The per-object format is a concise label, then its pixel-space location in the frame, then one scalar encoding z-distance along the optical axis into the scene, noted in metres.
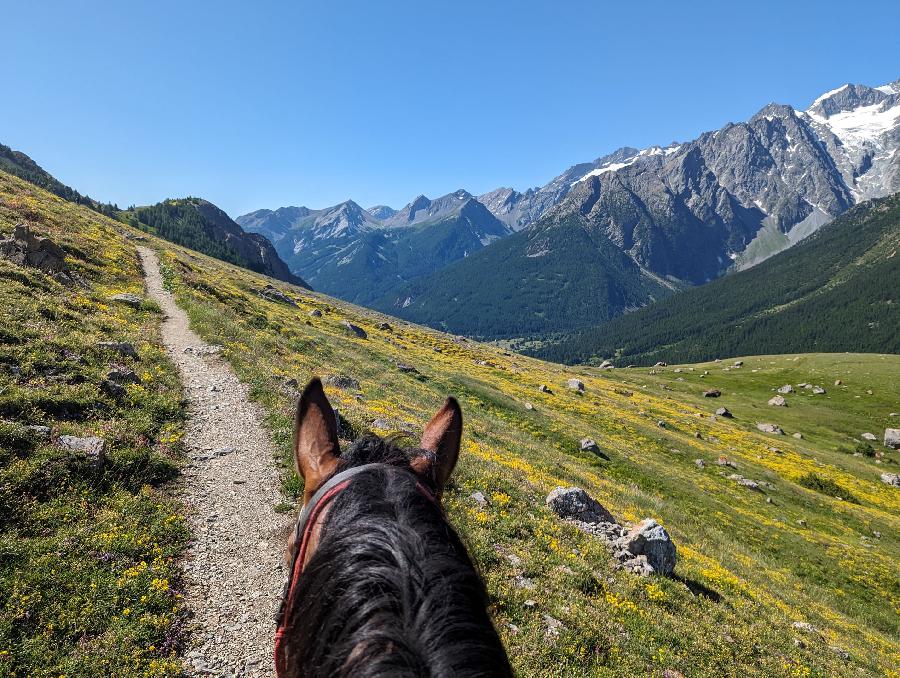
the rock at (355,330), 55.82
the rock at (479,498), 11.98
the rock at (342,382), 22.61
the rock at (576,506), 13.63
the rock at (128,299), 23.53
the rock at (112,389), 11.70
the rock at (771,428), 56.96
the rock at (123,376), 12.62
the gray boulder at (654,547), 12.05
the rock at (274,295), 63.28
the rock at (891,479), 42.34
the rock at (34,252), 20.66
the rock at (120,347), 14.41
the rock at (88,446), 8.62
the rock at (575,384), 54.56
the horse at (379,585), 1.64
